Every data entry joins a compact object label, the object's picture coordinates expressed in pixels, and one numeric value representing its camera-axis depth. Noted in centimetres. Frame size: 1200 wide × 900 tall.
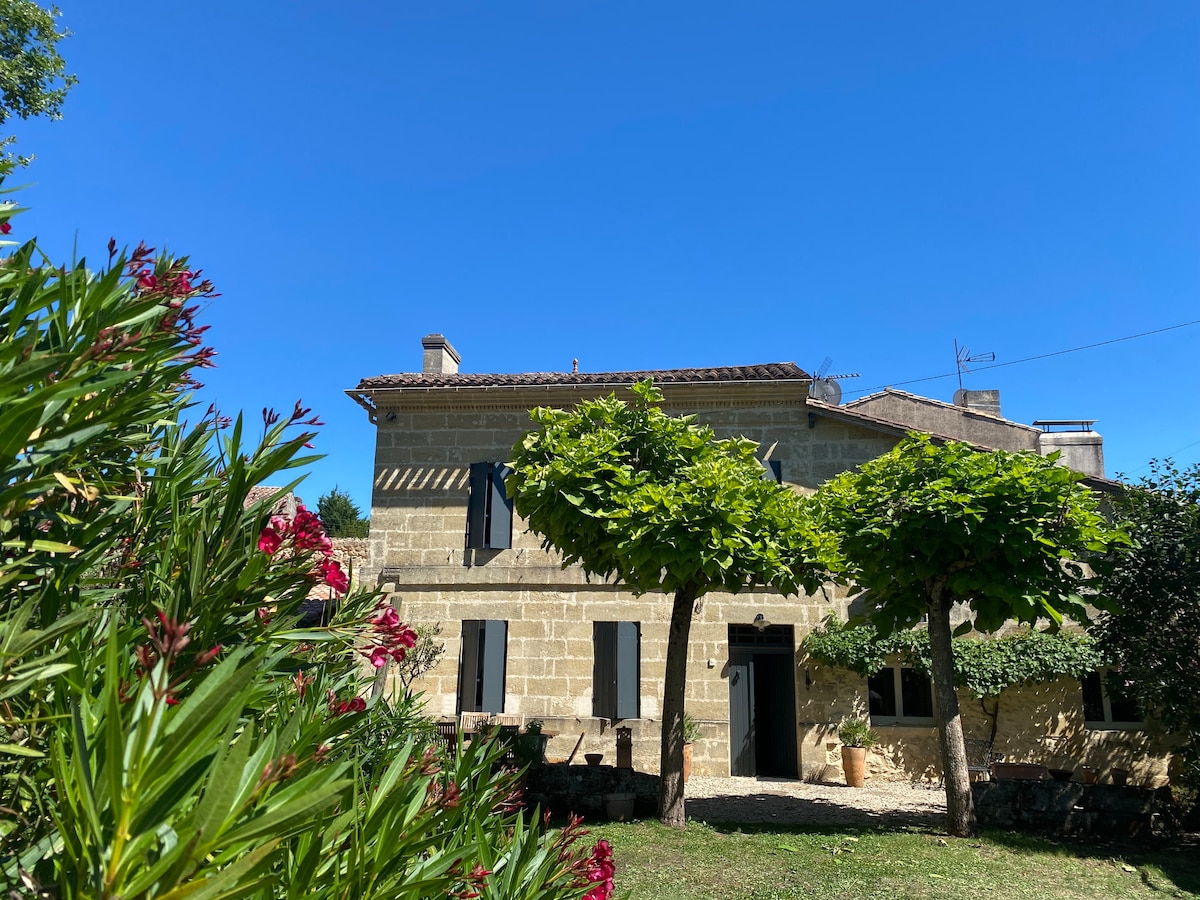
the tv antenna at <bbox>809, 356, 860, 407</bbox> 2092
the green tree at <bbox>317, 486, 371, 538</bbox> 3778
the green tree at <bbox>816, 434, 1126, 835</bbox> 865
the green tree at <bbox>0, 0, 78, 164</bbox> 1216
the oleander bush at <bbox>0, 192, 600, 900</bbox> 100
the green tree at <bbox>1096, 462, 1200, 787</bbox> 941
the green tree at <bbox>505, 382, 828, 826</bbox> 864
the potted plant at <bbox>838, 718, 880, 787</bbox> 1335
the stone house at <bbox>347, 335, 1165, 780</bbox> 1405
